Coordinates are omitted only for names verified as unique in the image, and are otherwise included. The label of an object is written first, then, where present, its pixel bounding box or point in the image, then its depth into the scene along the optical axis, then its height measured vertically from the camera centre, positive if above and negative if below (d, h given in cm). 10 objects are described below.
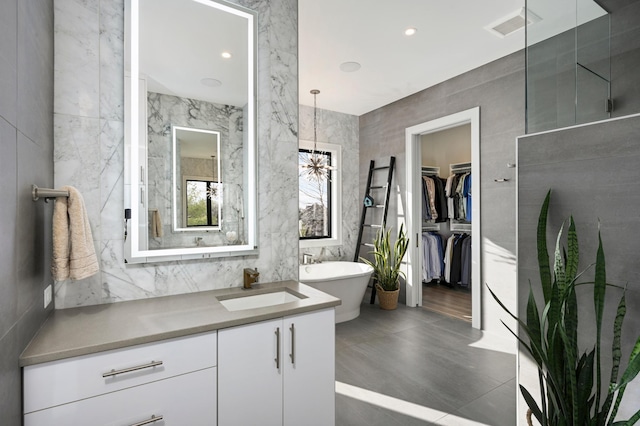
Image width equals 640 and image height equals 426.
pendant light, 443 +80
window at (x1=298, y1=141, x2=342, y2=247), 478 +20
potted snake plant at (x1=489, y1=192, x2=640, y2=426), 119 -51
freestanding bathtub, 356 -81
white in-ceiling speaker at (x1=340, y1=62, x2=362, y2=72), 338 +157
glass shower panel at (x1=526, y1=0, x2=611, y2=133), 163 +80
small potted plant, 423 -72
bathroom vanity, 110 -59
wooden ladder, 453 +21
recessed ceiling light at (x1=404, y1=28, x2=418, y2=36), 274 +157
